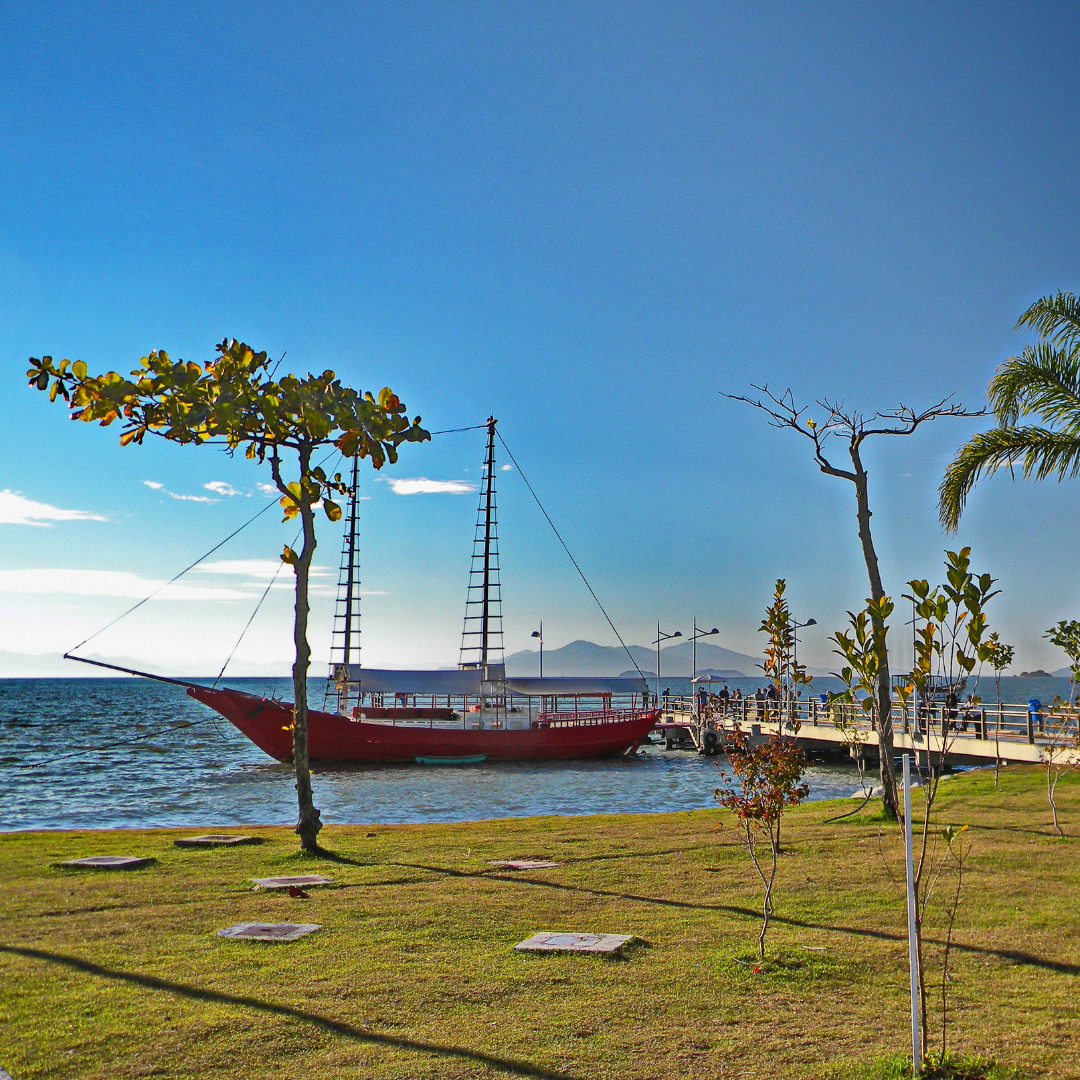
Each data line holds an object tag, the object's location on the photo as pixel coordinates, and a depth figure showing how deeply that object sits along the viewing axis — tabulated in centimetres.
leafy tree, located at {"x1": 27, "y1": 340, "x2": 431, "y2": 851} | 1004
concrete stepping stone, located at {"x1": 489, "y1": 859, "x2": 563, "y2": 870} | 1080
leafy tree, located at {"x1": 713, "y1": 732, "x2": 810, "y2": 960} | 702
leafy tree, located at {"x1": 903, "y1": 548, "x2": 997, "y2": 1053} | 437
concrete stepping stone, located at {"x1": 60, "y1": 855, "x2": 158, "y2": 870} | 1101
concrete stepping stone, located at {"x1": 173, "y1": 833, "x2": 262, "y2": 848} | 1316
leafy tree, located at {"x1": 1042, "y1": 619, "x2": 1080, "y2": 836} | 1503
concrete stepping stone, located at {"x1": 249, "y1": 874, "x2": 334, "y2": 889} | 963
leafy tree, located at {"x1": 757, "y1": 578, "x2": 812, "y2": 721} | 1270
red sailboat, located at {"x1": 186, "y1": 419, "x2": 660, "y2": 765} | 3825
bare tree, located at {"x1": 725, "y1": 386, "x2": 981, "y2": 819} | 1328
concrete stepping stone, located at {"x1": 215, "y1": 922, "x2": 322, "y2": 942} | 724
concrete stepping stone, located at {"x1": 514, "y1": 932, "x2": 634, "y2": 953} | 668
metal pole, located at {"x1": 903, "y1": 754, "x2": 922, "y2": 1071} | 426
